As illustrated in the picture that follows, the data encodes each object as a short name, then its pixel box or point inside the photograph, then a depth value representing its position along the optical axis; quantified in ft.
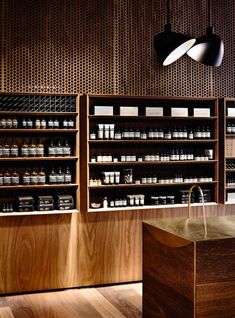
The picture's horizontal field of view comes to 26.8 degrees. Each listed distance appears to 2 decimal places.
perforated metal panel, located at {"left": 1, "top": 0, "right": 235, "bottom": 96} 19.15
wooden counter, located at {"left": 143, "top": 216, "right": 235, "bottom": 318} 12.28
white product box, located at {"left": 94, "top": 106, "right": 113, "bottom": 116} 19.60
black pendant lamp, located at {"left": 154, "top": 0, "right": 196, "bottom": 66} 14.07
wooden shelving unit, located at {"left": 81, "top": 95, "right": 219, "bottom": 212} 19.57
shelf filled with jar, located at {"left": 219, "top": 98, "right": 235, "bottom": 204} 21.30
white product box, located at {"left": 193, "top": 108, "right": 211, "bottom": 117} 21.11
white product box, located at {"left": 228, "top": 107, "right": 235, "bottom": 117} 21.58
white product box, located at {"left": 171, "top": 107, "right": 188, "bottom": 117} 20.83
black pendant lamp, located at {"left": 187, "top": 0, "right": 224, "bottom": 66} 14.88
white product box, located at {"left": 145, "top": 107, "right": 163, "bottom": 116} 20.36
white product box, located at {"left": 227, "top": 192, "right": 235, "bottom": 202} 21.74
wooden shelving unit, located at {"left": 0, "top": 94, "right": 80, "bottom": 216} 18.60
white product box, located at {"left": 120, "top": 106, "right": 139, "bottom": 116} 19.94
